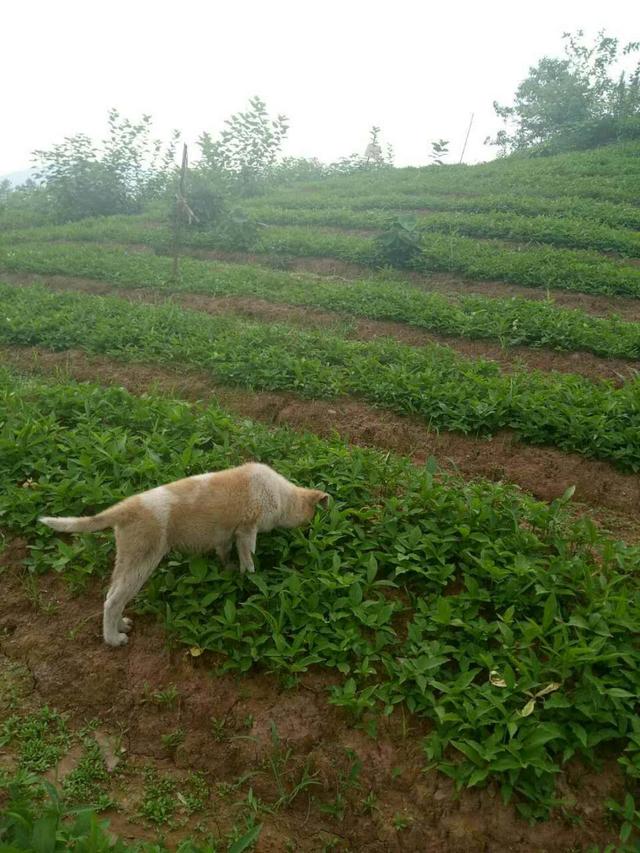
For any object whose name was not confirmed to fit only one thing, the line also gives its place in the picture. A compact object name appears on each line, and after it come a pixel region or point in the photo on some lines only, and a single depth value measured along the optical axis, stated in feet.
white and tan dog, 11.57
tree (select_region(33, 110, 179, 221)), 61.46
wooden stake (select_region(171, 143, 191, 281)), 33.27
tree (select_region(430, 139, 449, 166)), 79.41
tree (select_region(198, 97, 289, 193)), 68.59
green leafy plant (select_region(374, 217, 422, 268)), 39.09
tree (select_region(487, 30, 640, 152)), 74.90
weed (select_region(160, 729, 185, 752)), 10.76
